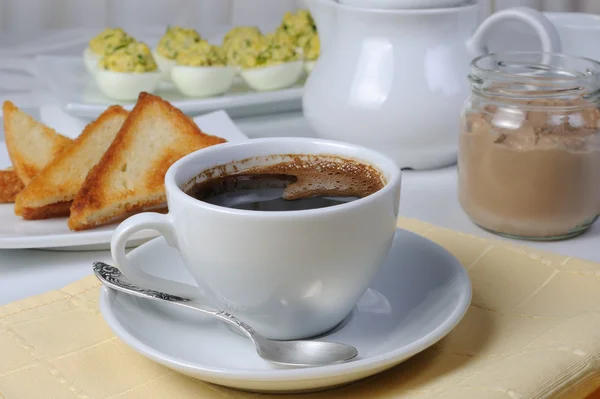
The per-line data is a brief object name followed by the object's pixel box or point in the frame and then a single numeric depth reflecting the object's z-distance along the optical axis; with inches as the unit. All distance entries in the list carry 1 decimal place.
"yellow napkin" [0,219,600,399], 25.3
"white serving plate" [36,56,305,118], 40.9
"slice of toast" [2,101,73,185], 34.1
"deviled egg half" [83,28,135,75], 43.7
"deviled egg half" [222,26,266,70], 43.6
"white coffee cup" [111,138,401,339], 25.6
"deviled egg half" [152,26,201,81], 44.1
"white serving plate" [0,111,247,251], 30.3
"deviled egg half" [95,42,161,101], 41.8
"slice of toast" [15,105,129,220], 32.2
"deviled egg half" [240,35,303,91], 42.9
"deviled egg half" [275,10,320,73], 45.2
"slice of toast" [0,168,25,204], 33.3
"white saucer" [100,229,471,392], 24.7
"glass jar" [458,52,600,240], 31.7
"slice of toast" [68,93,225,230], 31.8
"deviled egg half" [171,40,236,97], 42.1
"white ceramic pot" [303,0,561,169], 35.7
